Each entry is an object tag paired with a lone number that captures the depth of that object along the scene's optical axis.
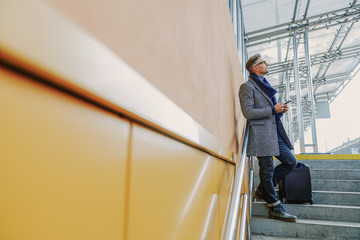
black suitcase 2.21
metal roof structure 5.75
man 1.91
